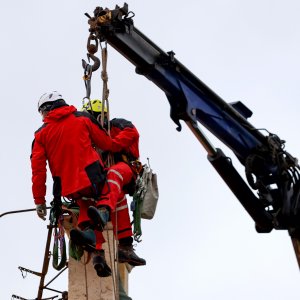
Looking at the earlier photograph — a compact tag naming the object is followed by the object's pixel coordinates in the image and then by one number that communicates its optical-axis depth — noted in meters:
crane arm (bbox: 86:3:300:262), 10.91
